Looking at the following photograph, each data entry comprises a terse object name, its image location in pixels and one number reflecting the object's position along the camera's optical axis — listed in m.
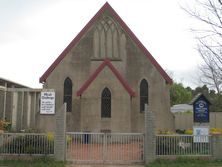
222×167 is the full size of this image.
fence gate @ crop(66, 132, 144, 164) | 17.75
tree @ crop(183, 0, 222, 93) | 15.50
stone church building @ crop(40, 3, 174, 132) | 28.75
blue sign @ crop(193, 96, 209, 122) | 22.13
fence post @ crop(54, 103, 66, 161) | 17.58
